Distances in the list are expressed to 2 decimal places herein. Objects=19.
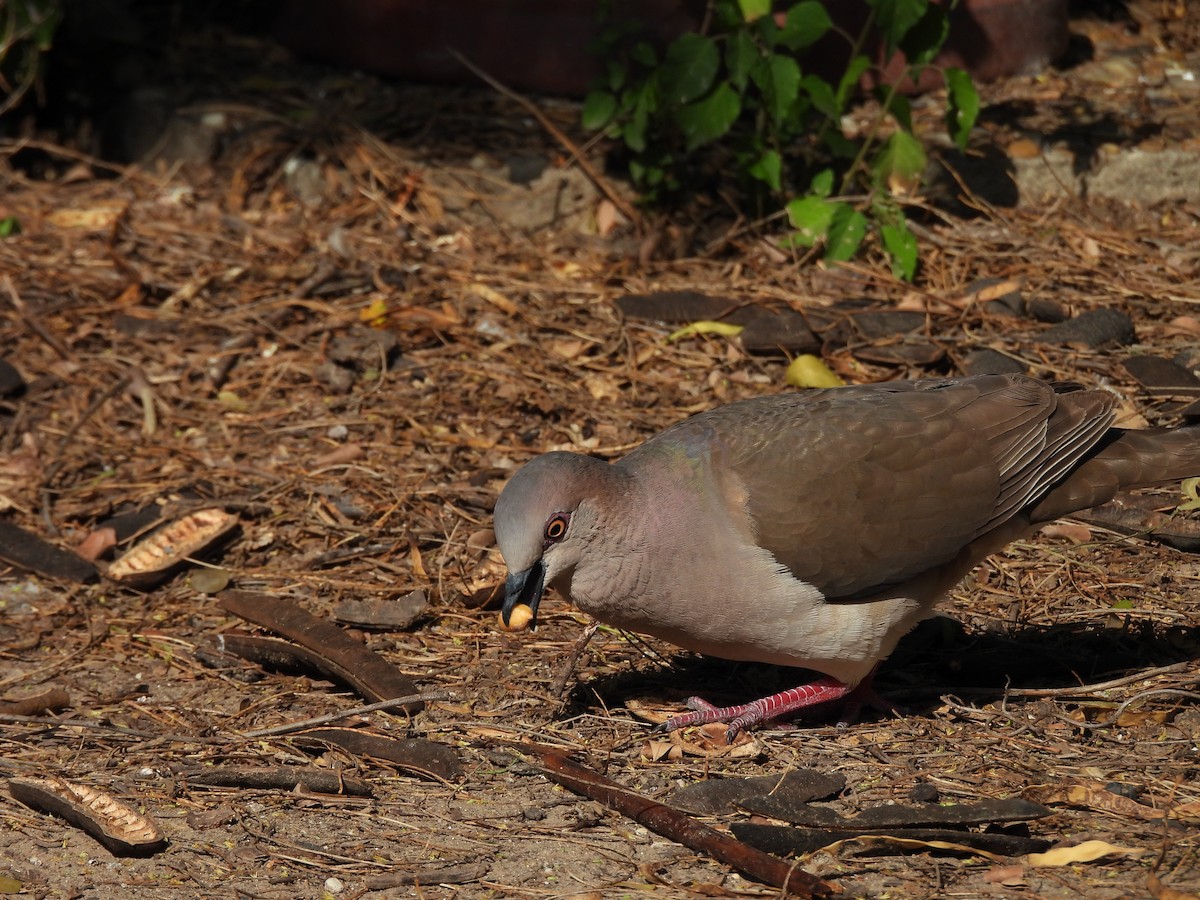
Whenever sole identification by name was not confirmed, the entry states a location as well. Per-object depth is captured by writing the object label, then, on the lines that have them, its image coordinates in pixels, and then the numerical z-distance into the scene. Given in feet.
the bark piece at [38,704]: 27.99
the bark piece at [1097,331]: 38.19
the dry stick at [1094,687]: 27.45
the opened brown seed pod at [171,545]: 33.45
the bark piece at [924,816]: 22.47
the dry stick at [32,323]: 41.73
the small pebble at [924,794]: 24.03
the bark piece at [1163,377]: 35.91
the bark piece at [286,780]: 25.04
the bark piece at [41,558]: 33.63
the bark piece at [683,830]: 21.33
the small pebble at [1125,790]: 23.75
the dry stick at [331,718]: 26.84
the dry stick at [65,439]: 35.68
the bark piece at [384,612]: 31.22
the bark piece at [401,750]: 25.65
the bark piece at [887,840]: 22.24
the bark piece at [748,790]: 24.20
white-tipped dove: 25.76
